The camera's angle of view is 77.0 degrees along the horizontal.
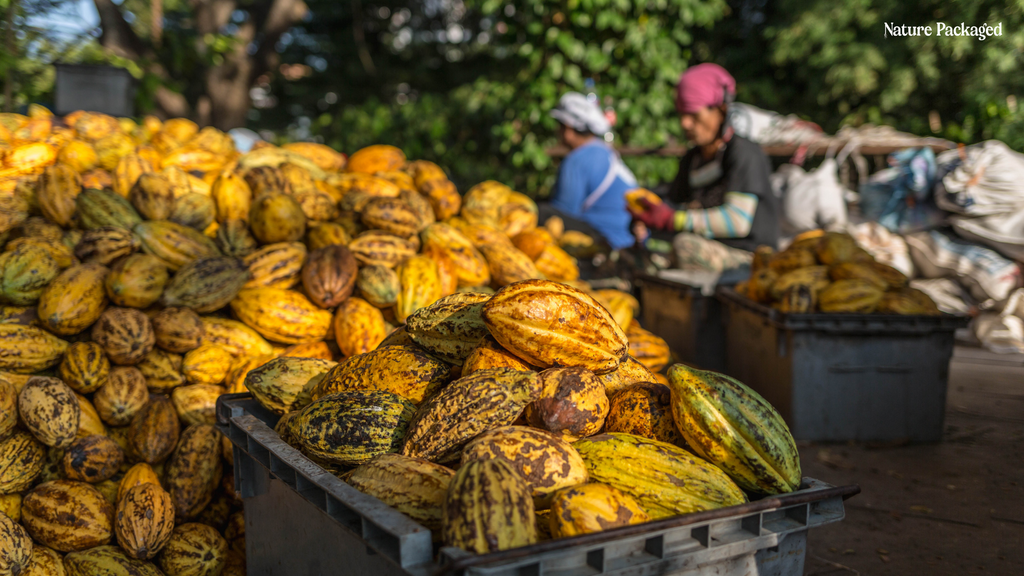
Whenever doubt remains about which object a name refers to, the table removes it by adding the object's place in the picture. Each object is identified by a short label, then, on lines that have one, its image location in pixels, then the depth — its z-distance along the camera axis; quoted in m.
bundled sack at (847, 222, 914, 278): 6.45
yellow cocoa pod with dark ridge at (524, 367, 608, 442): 1.70
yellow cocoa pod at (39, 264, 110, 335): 2.59
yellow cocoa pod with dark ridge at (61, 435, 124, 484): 2.31
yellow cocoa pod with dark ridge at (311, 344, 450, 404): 1.96
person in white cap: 6.54
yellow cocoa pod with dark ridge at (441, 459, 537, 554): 1.23
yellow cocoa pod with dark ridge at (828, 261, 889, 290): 3.72
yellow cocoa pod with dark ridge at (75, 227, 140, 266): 2.88
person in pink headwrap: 5.31
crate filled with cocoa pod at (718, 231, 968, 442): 3.55
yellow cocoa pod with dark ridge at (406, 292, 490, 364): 2.05
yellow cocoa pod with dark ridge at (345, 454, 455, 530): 1.43
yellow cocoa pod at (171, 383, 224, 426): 2.61
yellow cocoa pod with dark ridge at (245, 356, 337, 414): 2.14
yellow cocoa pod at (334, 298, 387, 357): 2.78
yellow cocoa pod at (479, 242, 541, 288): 3.23
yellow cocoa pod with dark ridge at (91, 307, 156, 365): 2.59
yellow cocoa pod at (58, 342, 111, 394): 2.50
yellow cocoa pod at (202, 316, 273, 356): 2.81
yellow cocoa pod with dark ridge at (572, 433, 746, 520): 1.48
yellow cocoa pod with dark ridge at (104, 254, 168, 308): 2.69
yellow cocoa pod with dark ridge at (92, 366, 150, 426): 2.52
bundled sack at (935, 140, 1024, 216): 5.99
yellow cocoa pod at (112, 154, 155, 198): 3.46
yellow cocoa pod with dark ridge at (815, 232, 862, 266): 4.00
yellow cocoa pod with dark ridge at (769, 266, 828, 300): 3.82
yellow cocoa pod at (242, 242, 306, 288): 2.96
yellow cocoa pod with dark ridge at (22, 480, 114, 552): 2.16
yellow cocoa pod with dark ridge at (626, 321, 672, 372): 3.08
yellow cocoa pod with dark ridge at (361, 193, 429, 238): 3.29
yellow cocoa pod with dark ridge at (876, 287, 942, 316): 3.61
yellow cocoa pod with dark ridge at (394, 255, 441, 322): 2.91
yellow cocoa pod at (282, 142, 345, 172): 4.43
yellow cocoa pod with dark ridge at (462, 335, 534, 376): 1.85
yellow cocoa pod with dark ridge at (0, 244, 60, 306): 2.66
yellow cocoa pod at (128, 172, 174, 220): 3.20
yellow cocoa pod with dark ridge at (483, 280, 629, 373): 1.80
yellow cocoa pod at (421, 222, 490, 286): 3.18
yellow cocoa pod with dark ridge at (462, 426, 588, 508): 1.48
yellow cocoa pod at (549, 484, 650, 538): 1.33
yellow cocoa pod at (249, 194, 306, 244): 3.09
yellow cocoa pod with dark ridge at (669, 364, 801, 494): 1.59
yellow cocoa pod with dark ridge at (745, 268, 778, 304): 4.04
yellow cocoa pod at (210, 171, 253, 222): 3.33
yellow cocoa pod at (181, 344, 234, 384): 2.71
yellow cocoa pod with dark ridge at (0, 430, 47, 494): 2.24
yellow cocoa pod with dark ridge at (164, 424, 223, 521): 2.36
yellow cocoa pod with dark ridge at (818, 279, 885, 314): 3.61
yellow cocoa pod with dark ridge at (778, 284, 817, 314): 3.68
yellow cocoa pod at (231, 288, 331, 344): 2.83
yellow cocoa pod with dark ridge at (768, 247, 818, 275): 4.14
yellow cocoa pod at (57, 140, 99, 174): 3.61
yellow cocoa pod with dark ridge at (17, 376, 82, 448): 2.30
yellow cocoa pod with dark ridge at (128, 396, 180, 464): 2.42
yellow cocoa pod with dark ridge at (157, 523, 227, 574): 2.23
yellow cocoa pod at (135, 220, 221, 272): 2.94
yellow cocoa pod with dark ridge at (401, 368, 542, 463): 1.64
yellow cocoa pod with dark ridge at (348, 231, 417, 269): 3.08
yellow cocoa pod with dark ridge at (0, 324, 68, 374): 2.47
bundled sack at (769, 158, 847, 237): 6.80
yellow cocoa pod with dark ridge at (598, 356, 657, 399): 1.99
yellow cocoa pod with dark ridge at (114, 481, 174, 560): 2.15
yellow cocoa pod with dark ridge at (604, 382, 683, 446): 1.77
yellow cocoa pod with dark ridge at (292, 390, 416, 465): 1.71
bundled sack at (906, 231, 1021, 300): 5.93
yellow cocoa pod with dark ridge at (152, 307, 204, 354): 2.69
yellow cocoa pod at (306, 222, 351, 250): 3.20
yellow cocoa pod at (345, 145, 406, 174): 4.35
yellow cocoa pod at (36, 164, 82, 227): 3.14
